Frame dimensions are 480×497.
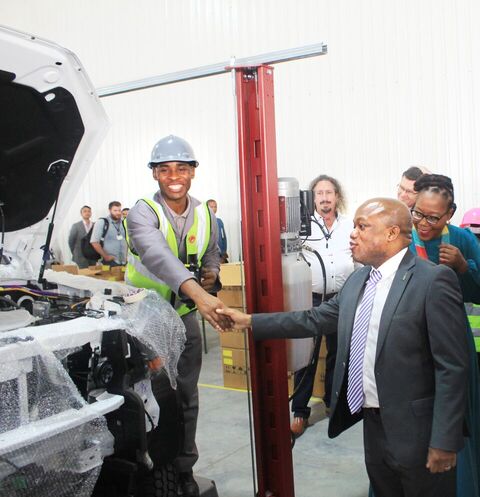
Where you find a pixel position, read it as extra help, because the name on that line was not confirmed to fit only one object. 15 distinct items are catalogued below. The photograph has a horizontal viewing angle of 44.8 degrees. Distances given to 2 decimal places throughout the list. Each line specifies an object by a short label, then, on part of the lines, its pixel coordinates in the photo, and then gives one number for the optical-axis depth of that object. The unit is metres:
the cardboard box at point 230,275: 5.55
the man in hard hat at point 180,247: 2.65
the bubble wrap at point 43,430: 1.60
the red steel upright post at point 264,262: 2.44
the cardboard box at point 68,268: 7.29
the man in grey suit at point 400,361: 1.92
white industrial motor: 2.56
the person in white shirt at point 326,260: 3.91
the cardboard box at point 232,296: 5.59
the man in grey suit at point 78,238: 9.53
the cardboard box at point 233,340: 5.04
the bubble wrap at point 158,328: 2.04
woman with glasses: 2.42
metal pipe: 2.29
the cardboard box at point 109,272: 7.86
